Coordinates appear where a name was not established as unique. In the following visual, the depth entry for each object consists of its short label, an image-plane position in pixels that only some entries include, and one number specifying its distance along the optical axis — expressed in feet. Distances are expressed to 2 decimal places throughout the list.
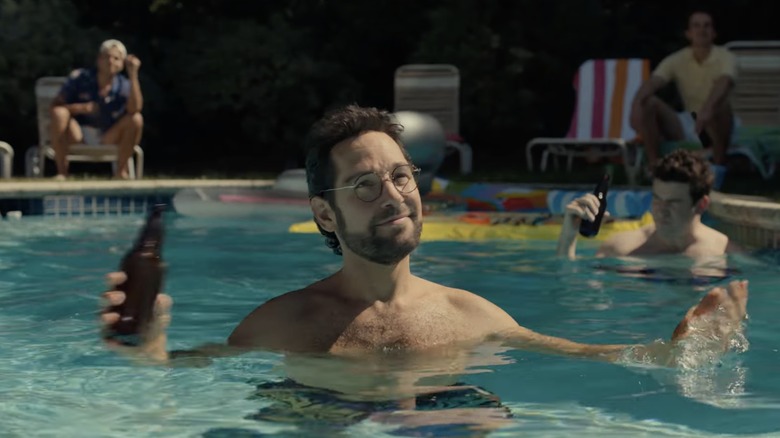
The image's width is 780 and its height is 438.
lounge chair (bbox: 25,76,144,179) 41.22
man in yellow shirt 37.65
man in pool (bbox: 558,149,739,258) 22.63
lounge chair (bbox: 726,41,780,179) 44.11
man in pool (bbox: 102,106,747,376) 12.14
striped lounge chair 44.50
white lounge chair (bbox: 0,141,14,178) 40.57
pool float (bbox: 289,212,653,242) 29.63
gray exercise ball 36.27
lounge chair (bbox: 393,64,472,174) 47.85
